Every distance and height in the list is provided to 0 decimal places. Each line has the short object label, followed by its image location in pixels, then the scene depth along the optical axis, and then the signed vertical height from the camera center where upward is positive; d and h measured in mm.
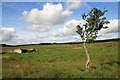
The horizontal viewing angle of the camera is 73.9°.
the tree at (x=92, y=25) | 10336 +2197
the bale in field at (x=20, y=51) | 41875 -5243
